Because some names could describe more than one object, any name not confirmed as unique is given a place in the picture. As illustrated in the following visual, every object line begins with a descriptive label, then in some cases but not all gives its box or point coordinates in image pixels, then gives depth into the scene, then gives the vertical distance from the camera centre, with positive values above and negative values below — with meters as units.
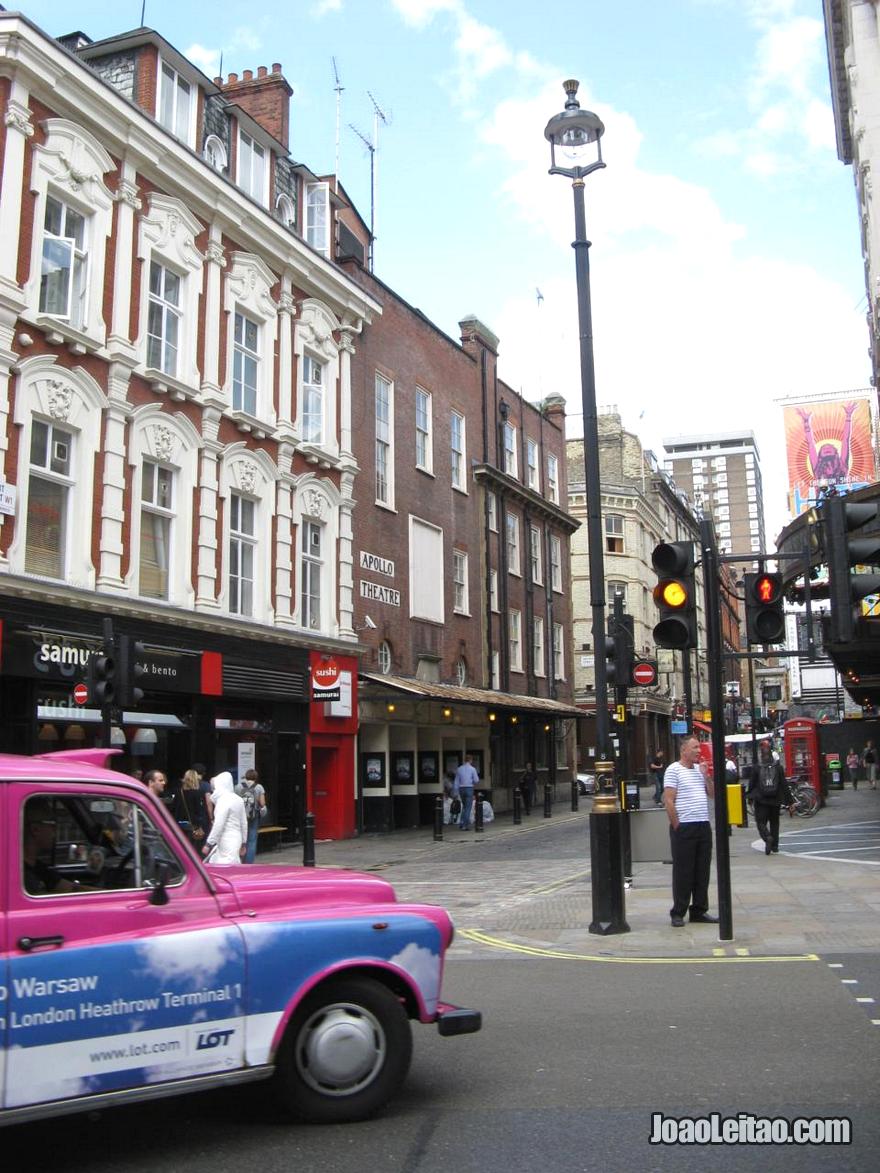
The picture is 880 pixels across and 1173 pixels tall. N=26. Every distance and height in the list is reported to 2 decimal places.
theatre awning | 26.70 +1.87
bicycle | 27.69 -1.04
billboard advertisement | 98.12 +28.54
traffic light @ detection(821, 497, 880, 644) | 8.88 +1.62
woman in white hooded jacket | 12.36 -0.68
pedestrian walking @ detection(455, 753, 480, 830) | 28.82 -0.60
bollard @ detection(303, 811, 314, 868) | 18.91 -1.27
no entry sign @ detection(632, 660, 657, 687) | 15.12 +1.22
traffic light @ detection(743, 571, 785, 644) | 10.09 +1.42
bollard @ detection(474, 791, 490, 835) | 27.84 -1.32
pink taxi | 4.46 -0.87
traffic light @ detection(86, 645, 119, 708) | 12.66 +1.03
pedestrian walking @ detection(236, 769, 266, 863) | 18.27 -0.60
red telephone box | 31.09 +0.11
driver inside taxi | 4.63 -0.34
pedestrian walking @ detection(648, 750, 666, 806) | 27.25 -0.28
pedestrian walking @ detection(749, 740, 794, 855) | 17.72 -0.55
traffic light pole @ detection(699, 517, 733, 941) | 10.02 +0.14
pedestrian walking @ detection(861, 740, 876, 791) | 46.50 -0.07
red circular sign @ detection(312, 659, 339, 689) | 24.69 +2.02
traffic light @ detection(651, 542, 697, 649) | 10.41 +1.57
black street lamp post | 10.83 +2.16
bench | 22.31 -1.46
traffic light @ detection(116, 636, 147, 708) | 12.84 +1.14
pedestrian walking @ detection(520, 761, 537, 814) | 35.66 -0.75
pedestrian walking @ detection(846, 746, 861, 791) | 45.65 -0.19
